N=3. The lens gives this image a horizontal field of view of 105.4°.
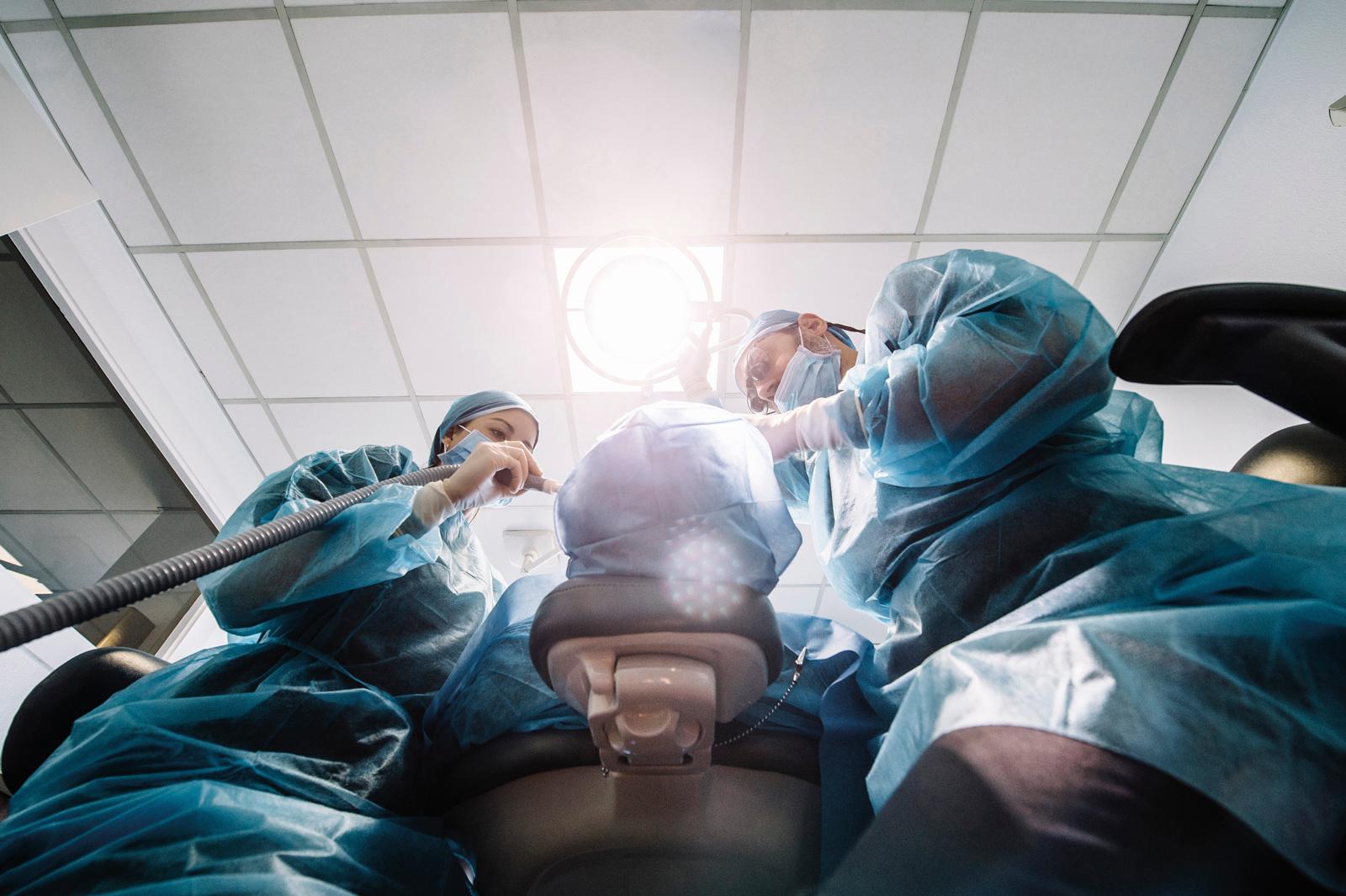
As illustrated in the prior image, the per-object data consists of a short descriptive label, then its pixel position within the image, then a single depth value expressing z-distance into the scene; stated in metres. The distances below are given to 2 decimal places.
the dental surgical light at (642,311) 1.44
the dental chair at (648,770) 0.49
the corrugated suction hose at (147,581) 0.59
